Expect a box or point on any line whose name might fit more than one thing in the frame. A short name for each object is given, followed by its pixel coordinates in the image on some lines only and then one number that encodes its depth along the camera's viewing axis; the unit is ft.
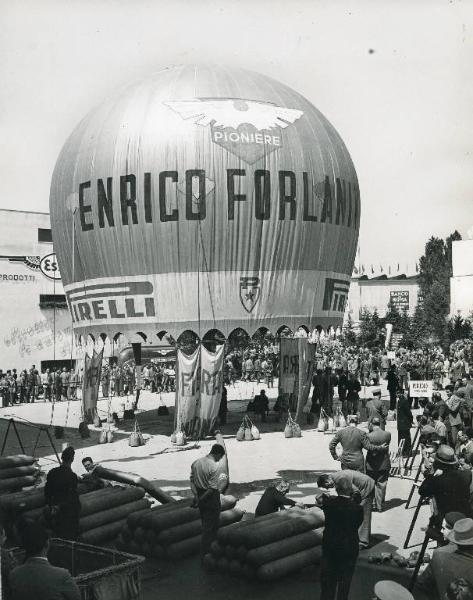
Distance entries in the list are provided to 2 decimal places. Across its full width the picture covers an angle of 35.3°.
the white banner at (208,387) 75.77
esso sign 173.17
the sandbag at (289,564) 32.73
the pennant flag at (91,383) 83.97
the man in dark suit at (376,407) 51.21
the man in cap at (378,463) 43.93
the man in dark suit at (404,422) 59.67
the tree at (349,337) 276.41
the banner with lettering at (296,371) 82.17
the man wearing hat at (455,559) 20.65
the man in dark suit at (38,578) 18.58
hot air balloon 80.43
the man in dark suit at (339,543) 27.84
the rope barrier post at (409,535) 36.40
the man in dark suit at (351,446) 41.14
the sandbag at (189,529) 36.68
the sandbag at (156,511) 37.29
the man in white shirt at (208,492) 35.65
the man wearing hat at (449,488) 30.96
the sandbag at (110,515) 38.60
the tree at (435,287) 290.35
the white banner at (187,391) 75.36
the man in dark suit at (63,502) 34.58
